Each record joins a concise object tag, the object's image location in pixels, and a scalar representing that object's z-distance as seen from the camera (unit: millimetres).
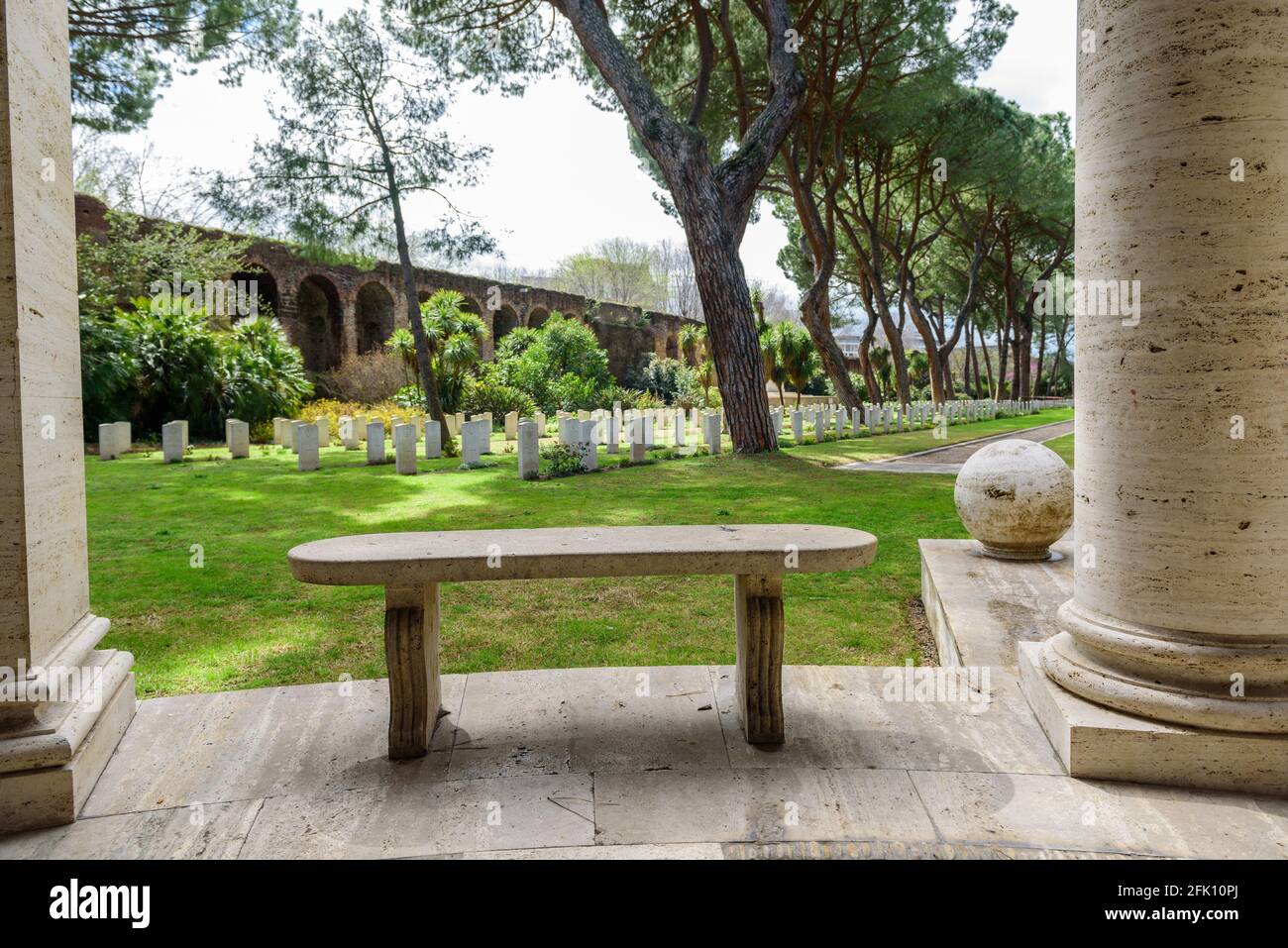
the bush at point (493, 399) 17125
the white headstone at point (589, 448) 10414
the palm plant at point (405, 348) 18219
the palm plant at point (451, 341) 17062
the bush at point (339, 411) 16078
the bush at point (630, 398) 19836
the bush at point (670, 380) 25594
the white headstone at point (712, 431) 12461
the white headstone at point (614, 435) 14246
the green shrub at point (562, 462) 10125
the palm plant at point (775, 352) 28000
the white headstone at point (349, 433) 13961
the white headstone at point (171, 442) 11391
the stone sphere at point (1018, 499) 4562
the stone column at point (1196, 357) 2084
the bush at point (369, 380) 20219
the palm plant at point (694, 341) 31156
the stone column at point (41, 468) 2057
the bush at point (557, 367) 18547
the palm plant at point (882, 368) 40344
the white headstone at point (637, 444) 11398
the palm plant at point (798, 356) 28109
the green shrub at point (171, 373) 13336
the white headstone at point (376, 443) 11039
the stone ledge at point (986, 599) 3416
